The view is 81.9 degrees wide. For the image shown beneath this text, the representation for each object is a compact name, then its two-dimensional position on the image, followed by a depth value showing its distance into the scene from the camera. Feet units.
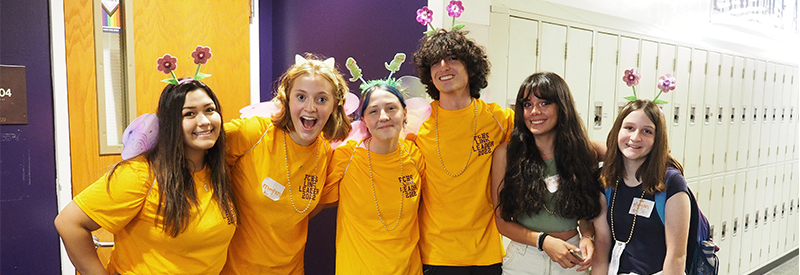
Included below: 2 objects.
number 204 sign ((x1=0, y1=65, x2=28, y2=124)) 7.69
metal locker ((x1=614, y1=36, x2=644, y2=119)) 10.95
